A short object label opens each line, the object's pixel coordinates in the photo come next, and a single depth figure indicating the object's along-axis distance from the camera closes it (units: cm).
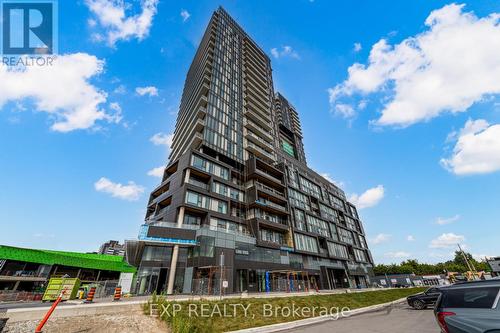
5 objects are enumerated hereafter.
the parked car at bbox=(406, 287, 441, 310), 1662
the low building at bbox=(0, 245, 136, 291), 3958
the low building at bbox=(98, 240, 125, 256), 12056
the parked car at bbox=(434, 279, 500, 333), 494
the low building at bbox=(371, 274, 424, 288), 6581
